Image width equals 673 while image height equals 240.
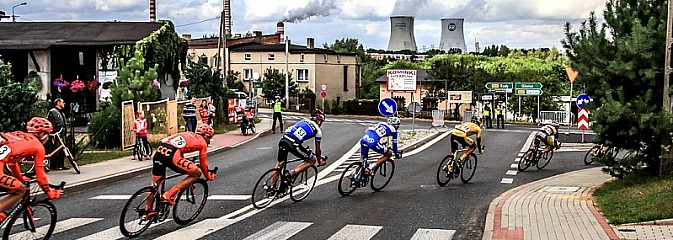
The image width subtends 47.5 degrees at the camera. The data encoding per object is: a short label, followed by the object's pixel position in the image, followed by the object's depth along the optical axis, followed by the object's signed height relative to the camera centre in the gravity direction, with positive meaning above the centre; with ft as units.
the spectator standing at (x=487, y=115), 134.98 -5.01
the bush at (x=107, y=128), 77.77 -4.20
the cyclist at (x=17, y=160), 28.96 -2.78
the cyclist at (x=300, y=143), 43.29 -3.23
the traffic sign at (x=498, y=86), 162.91 +0.14
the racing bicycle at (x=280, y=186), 42.06 -5.61
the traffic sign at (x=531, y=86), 155.53 +0.13
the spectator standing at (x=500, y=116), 137.80 -5.31
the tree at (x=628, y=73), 43.91 +0.82
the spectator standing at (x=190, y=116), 86.26 -3.26
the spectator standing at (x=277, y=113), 109.80 -3.79
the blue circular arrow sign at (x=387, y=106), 83.35 -2.15
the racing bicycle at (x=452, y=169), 54.29 -5.91
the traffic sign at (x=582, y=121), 87.33 -3.94
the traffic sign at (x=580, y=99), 94.58 -1.59
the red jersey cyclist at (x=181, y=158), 34.24 -3.19
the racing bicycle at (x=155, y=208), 33.22 -5.50
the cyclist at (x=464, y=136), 54.80 -3.54
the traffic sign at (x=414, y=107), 104.48 -2.84
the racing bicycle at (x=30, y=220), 30.30 -5.38
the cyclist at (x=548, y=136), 65.57 -4.24
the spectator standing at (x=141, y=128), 67.87 -3.65
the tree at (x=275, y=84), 237.45 +0.89
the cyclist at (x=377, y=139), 47.60 -3.24
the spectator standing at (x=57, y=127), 55.11 -2.89
